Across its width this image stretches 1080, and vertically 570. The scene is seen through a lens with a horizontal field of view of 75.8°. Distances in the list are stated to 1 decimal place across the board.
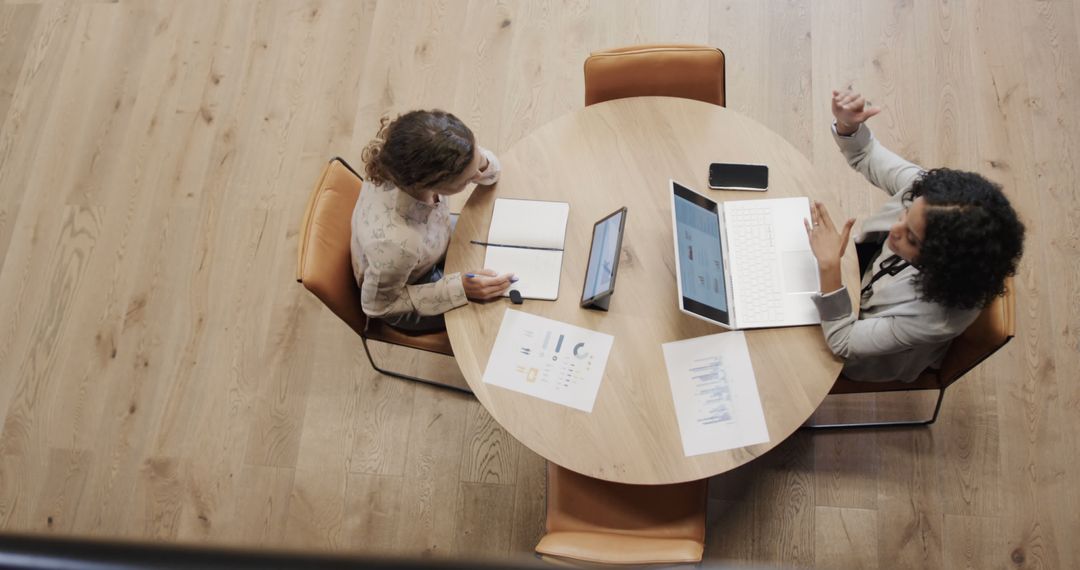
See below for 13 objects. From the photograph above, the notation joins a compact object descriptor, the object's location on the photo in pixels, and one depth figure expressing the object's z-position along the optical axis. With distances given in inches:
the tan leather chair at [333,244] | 70.7
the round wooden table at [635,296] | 65.6
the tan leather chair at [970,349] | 61.7
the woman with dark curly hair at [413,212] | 65.7
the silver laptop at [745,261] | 66.8
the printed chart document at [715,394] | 64.9
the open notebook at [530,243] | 72.1
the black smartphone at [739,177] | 73.0
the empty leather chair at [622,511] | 70.8
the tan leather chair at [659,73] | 78.0
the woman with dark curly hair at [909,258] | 57.8
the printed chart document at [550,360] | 68.1
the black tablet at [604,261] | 67.1
